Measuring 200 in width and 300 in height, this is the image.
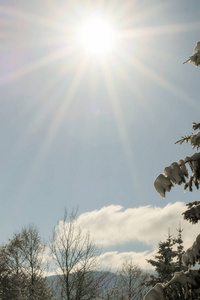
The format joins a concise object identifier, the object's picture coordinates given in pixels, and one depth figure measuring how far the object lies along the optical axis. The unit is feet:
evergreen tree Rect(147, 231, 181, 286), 72.96
